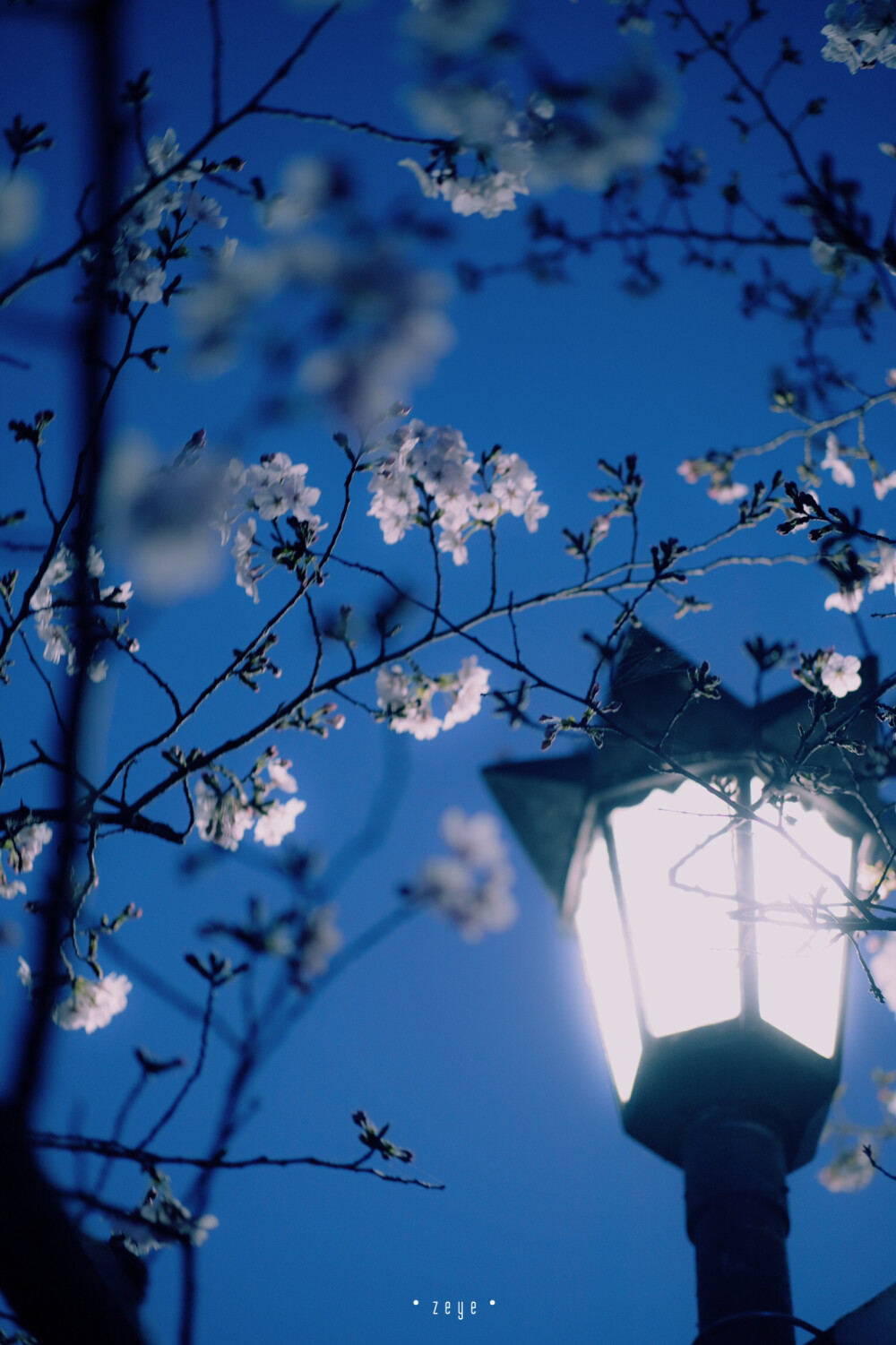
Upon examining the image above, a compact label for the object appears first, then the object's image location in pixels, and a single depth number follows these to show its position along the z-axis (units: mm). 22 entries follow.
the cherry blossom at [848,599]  2674
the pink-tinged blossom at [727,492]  3863
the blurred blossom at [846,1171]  5098
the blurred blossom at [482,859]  3850
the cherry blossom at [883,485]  3414
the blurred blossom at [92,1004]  2912
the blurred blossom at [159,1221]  2018
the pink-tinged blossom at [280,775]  3480
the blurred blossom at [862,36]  2766
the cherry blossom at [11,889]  3068
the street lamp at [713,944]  1935
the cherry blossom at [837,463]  3664
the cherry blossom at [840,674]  2789
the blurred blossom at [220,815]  3314
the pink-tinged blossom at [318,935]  2529
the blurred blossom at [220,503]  3137
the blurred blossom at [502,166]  3027
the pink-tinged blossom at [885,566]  3252
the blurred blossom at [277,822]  3480
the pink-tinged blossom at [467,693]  3604
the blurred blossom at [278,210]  2795
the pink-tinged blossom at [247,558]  3203
